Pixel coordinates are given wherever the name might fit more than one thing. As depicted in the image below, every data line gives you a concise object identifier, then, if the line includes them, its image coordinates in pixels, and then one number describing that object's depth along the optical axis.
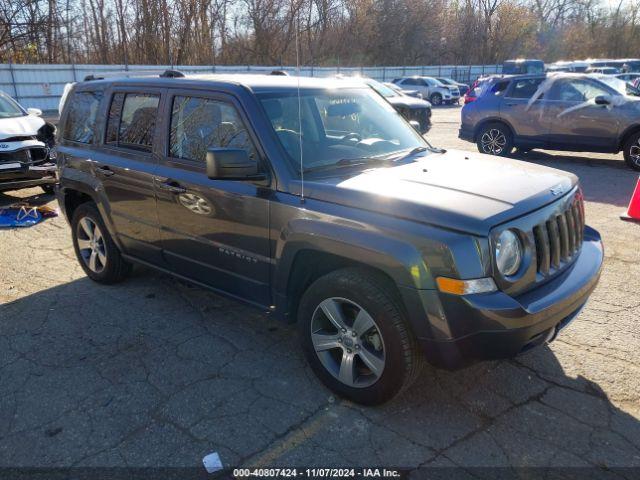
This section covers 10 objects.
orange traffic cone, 6.75
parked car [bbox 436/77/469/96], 31.24
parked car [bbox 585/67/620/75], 23.39
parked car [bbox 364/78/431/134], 16.19
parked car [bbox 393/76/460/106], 29.11
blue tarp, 7.21
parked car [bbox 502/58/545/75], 30.11
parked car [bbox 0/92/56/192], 7.95
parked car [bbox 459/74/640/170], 10.15
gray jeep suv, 2.64
